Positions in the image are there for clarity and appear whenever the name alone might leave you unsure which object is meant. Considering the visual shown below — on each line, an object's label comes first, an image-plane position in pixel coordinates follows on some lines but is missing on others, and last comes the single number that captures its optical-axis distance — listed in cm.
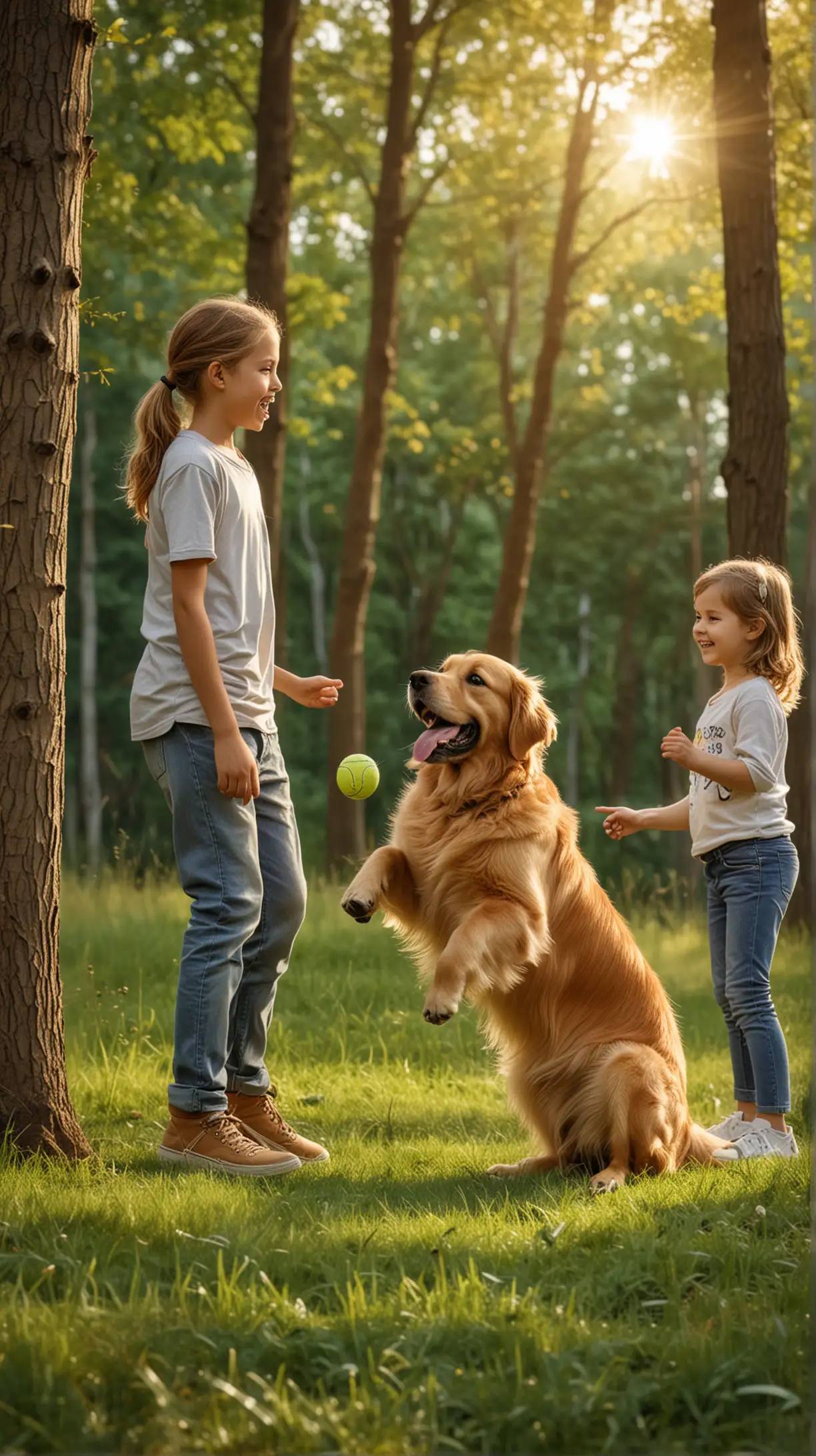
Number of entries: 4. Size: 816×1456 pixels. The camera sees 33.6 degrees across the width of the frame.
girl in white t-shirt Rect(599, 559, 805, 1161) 468
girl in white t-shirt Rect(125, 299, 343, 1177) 387
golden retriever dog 439
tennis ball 501
